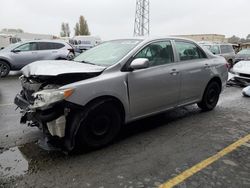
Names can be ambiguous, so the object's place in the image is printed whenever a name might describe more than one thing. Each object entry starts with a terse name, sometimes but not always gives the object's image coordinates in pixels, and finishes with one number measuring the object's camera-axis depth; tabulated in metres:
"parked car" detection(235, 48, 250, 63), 12.09
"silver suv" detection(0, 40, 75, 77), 8.67
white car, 6.42
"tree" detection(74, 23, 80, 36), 54.54
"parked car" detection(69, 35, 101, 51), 23.89
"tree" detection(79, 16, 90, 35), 53.86
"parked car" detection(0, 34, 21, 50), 20.23
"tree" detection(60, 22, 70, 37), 64.96
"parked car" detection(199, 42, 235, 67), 11.35
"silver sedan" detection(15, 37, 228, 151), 2.49
